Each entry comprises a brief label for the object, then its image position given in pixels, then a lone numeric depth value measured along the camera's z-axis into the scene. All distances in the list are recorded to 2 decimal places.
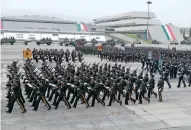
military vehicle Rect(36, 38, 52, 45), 55.88
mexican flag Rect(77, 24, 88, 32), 87.31
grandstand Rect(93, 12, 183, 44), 81.69
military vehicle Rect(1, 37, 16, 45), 55.19
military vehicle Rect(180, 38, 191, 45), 69.31
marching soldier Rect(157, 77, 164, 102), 14.53
